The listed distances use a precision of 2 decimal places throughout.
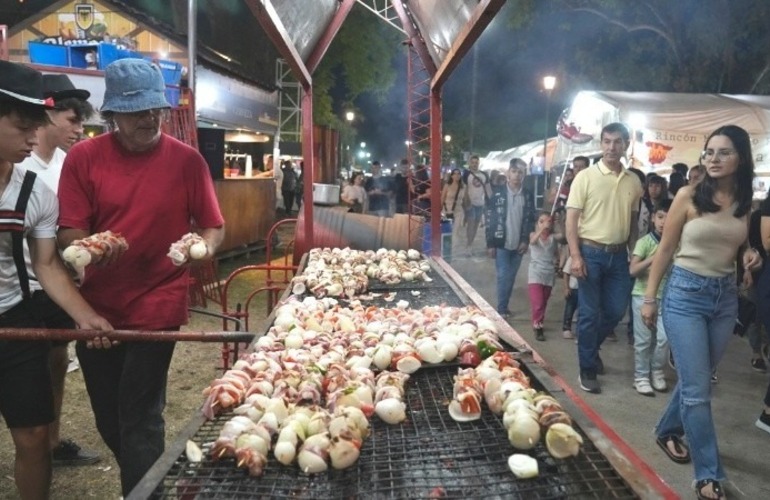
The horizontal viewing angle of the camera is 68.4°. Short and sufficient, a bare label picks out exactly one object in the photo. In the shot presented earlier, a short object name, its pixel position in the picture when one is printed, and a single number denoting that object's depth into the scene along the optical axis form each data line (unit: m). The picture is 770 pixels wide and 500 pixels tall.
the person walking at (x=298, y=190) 23.92
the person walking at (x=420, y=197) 8.81
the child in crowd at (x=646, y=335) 5.63
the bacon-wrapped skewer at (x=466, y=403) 2.58
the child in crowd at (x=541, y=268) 7.49
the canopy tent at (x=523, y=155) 22.72
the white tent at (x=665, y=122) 11.10
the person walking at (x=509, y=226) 8.03
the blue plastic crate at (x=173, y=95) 10.01
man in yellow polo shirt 5.41
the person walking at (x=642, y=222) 7.39
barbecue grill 2.00
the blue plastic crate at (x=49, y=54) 10.02
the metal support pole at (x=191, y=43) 10.75
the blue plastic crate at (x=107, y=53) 10.01
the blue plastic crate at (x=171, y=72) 10.49
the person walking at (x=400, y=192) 14.22
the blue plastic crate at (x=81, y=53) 9.98
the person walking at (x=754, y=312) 4.77
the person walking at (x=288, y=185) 23.20
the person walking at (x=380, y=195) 15.46
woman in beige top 3.60
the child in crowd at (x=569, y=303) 7.45
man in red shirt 3.09
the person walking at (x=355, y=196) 14.20
